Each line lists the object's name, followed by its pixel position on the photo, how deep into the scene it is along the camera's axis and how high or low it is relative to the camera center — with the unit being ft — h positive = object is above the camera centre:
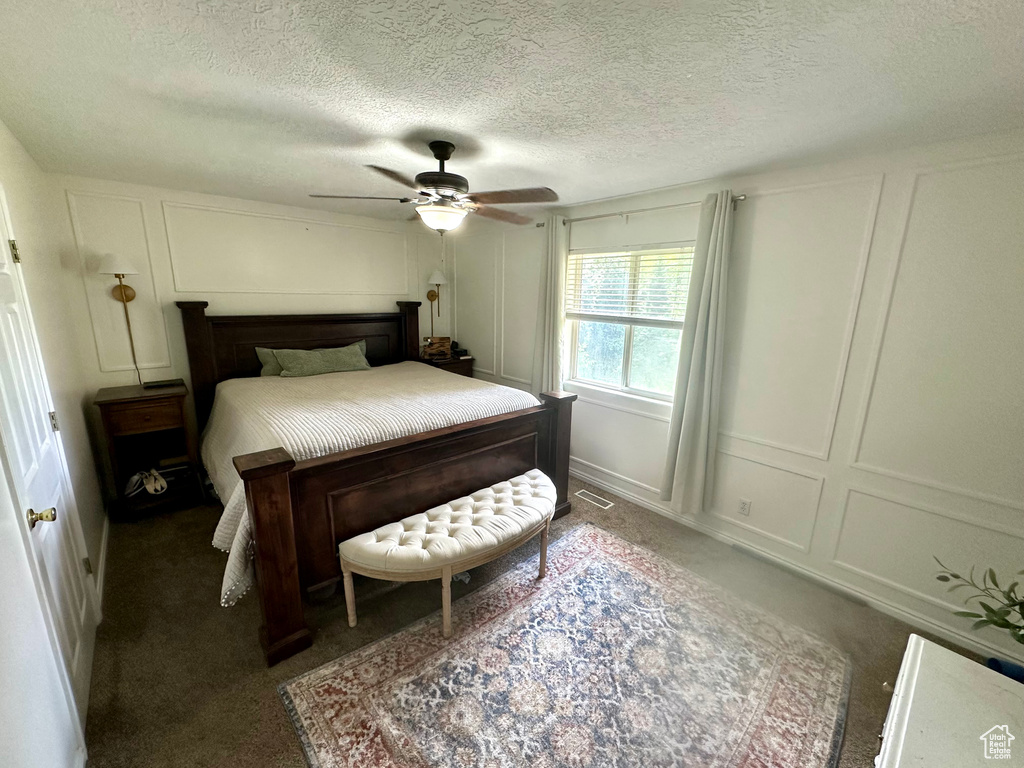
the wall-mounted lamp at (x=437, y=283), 14.01 +0.39
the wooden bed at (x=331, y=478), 5.50 -3.05
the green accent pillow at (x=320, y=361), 11.16 -1.92
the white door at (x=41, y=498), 3.98 -2.47
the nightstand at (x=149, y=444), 8.90 -3.72
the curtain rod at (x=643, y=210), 7.86 +1.98
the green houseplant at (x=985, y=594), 5.98 -4.22
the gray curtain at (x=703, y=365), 8.01 -1.34
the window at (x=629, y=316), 9.39 -0.44
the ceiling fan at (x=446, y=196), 6.13 +1.55
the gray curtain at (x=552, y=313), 11.03 -0.46
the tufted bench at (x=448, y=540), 5.84 -3.62
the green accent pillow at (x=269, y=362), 11.23 -1.91
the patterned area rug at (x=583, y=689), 4.73 -5.11
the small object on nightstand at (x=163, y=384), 9.84 -2.29
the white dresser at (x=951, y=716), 2.83 -3.04
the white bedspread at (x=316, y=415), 6.17 -2.22
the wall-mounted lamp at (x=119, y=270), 8.75 +0.38
